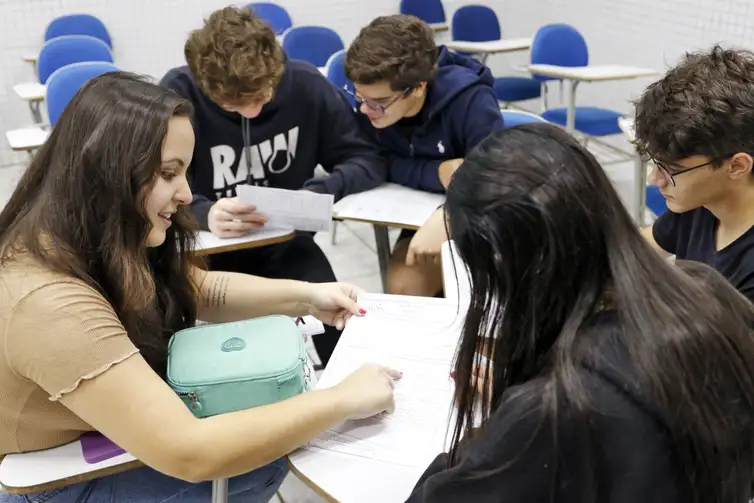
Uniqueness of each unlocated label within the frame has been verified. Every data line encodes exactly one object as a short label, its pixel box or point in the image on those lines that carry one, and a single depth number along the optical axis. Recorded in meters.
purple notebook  1.03
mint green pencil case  1.05
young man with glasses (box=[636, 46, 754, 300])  1.19
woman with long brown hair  0.93
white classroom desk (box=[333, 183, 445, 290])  1.96
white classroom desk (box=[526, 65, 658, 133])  3.57
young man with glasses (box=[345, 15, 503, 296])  1.94
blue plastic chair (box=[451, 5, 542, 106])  5.07
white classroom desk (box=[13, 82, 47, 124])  3.53
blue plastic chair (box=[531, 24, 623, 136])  4.14
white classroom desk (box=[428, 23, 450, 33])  5.37
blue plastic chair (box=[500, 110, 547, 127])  2.29
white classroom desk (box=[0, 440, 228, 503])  0.99
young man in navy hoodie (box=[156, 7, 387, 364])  1.79
